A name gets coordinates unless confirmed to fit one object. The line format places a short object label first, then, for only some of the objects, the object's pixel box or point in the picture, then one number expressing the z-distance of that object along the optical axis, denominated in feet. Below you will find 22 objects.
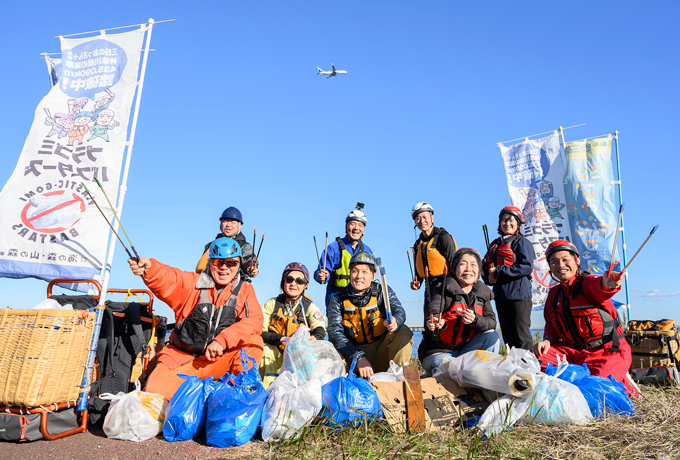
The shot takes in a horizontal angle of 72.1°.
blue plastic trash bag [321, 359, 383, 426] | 9.33
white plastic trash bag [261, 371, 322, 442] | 9.10
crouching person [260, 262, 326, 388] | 14.15
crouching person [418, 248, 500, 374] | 12.67
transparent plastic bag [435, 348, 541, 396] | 9.41
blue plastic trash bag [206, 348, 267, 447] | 9.05
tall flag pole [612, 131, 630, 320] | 24.69
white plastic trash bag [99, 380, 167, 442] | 9.55
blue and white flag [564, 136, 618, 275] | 25.84
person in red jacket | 11.82
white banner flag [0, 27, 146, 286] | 12.51
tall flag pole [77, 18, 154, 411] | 10.57
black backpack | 11.66
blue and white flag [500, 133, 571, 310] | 27.66
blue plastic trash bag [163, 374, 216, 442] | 9.45
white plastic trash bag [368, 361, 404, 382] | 10.91
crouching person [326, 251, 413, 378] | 13.53
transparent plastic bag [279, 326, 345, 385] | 10.52
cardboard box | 9.57
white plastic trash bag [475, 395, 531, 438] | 9.10
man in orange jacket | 11.36
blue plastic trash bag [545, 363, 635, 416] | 10.16
